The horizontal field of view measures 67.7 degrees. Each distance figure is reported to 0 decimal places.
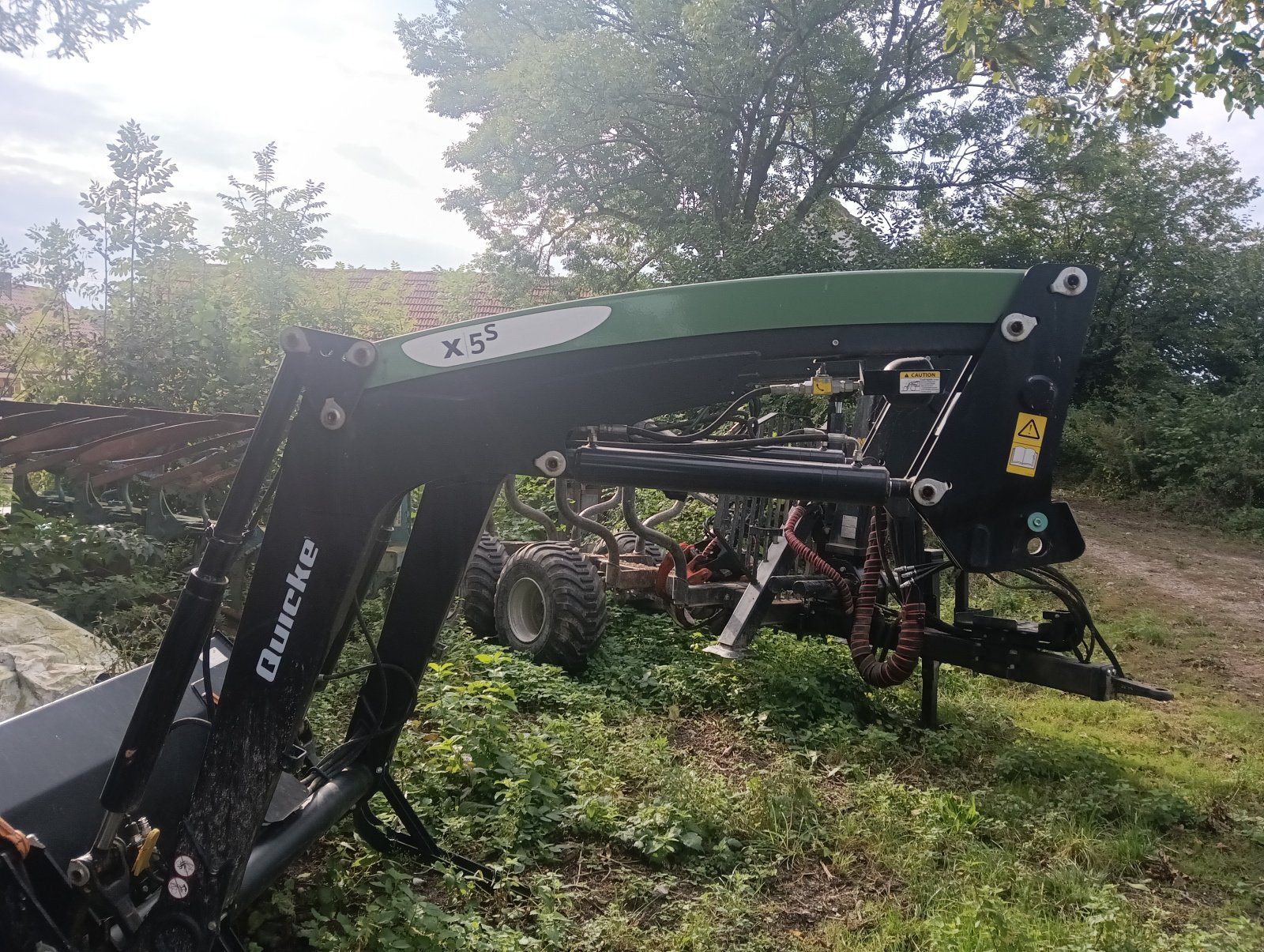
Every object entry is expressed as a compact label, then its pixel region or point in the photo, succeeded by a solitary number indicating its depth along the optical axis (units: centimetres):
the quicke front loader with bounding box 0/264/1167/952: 205
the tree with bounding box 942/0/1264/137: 626
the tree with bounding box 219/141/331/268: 919
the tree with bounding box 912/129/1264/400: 1588
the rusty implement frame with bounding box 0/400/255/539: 632
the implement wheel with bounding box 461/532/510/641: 624
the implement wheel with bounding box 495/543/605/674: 562
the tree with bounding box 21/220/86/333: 871
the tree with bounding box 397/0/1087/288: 1341
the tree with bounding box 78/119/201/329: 863
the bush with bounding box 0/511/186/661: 505
